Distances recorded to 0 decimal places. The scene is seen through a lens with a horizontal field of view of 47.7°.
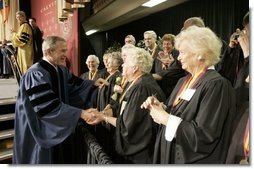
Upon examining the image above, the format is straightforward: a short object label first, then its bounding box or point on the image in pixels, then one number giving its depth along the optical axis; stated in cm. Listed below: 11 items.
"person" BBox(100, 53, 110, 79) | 255
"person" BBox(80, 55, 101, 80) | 218
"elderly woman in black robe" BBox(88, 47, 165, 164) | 170
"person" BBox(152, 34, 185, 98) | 189
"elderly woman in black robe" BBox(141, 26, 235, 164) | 121
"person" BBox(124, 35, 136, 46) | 200
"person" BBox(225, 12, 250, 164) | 132
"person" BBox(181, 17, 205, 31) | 170
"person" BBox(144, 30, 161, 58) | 196
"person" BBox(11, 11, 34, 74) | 206
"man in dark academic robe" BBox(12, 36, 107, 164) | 193
